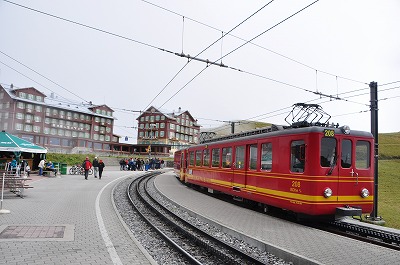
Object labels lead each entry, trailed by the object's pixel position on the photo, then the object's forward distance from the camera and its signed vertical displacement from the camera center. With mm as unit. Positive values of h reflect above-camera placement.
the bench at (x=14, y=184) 12973 -1238
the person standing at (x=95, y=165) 27094 -778
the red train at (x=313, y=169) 9141 -179
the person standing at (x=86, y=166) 24934 -806
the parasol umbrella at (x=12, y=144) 19344 +499
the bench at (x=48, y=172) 26047 -1424
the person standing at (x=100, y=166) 26469 -826
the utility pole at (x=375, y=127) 11523 +1326
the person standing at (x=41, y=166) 25922 -965
